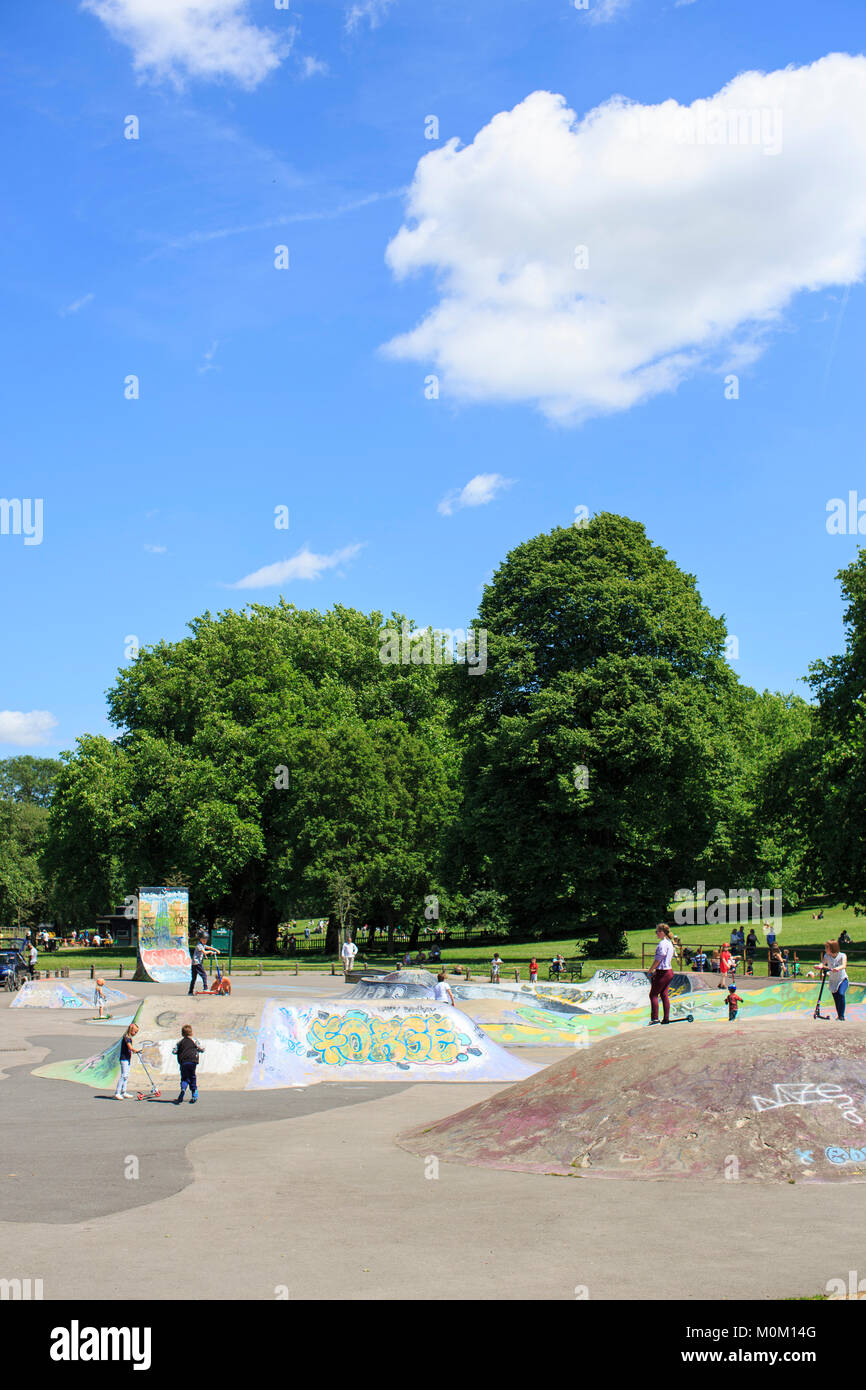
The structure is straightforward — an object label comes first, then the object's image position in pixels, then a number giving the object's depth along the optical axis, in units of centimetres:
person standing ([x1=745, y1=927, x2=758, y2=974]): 4247
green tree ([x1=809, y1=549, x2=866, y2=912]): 4384
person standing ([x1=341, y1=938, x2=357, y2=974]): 4772
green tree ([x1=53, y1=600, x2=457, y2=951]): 5962
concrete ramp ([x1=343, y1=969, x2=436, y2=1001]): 3181
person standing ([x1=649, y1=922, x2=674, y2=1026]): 1596
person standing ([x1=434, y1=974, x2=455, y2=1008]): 2956
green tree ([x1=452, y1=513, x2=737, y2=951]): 4656
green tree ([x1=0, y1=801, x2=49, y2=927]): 9506
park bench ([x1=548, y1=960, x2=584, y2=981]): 4197
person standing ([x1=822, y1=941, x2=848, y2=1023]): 2114
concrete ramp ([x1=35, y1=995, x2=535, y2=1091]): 2317
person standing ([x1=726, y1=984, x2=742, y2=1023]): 2698
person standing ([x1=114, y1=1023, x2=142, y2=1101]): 2034
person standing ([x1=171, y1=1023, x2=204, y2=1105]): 1964
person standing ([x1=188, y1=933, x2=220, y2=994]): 3283
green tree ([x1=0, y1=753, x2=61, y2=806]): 14088
